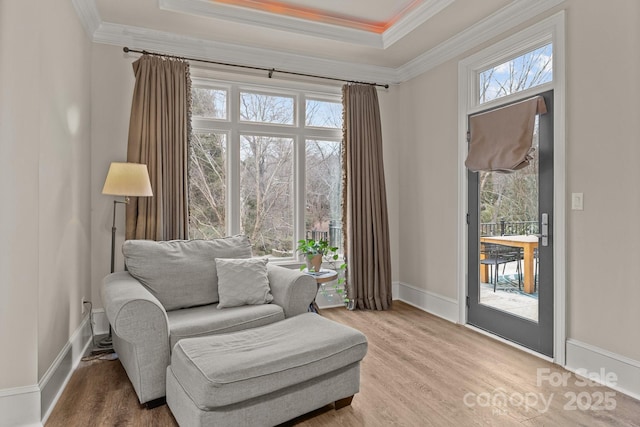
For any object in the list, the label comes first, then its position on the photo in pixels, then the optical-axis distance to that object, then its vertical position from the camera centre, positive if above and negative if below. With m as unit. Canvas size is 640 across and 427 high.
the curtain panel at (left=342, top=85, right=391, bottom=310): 4.30 +0.07
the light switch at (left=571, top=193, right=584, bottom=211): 2.68 +0.08
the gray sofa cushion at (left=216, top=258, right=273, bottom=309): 2.81 -0.53
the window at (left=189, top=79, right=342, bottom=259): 3.91 +0.48
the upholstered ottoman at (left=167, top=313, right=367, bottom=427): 1.79 -0.79
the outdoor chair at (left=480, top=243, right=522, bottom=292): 3.20 -0.39
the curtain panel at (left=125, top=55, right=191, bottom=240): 3.44 +0.60
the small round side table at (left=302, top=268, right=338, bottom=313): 3.42 -0.58
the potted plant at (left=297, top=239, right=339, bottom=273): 3.63 -0.38
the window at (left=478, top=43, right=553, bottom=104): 2.99 +1.14
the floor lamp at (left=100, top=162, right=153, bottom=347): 2.97 +0.23
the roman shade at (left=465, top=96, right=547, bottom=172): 3.00 +0.62
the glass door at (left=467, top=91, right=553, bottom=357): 2.93 -0.31
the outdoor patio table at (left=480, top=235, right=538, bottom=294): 3.06 -0.31
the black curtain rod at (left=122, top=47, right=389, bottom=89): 3.51 +1.45
